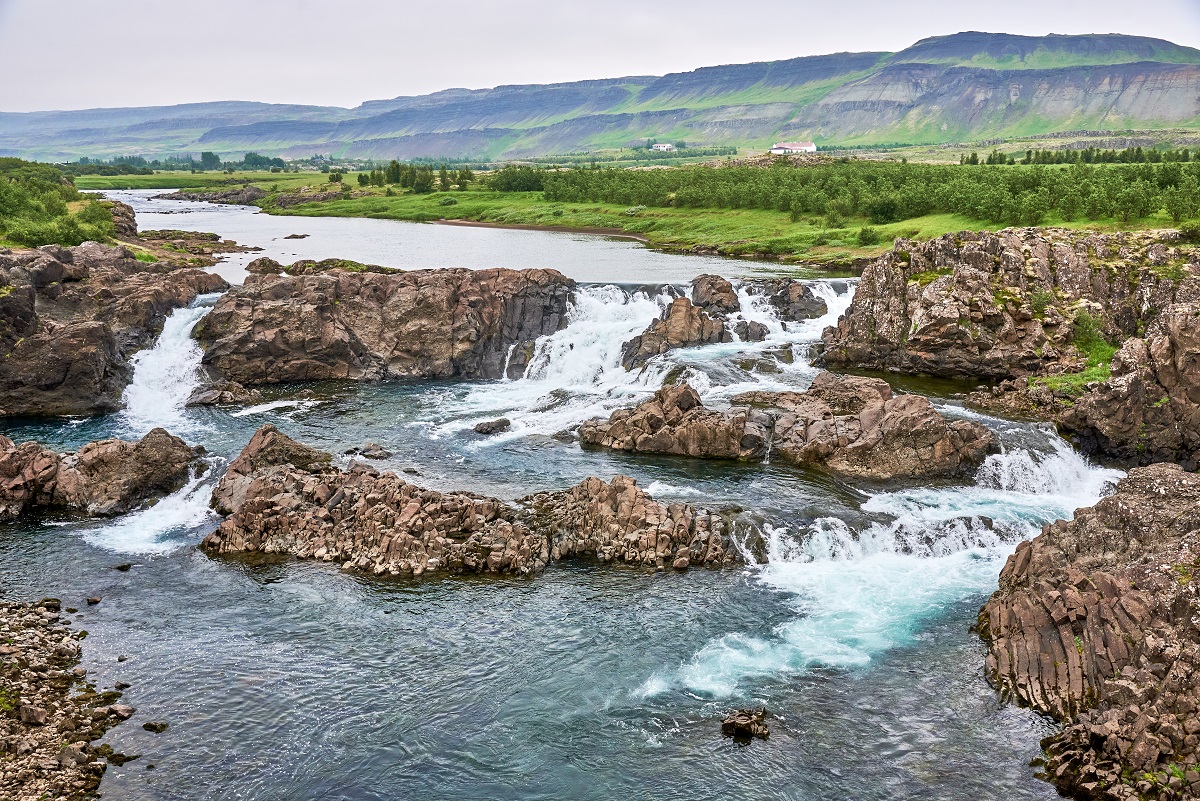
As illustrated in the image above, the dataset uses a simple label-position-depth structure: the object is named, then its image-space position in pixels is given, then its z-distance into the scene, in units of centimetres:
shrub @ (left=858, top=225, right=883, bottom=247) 11162
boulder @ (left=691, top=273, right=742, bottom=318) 7619
